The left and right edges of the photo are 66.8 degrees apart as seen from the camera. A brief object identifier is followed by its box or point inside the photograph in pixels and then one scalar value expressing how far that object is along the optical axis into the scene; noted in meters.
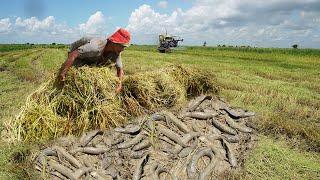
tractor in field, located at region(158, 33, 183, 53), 21.79
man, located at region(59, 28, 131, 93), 3.97
